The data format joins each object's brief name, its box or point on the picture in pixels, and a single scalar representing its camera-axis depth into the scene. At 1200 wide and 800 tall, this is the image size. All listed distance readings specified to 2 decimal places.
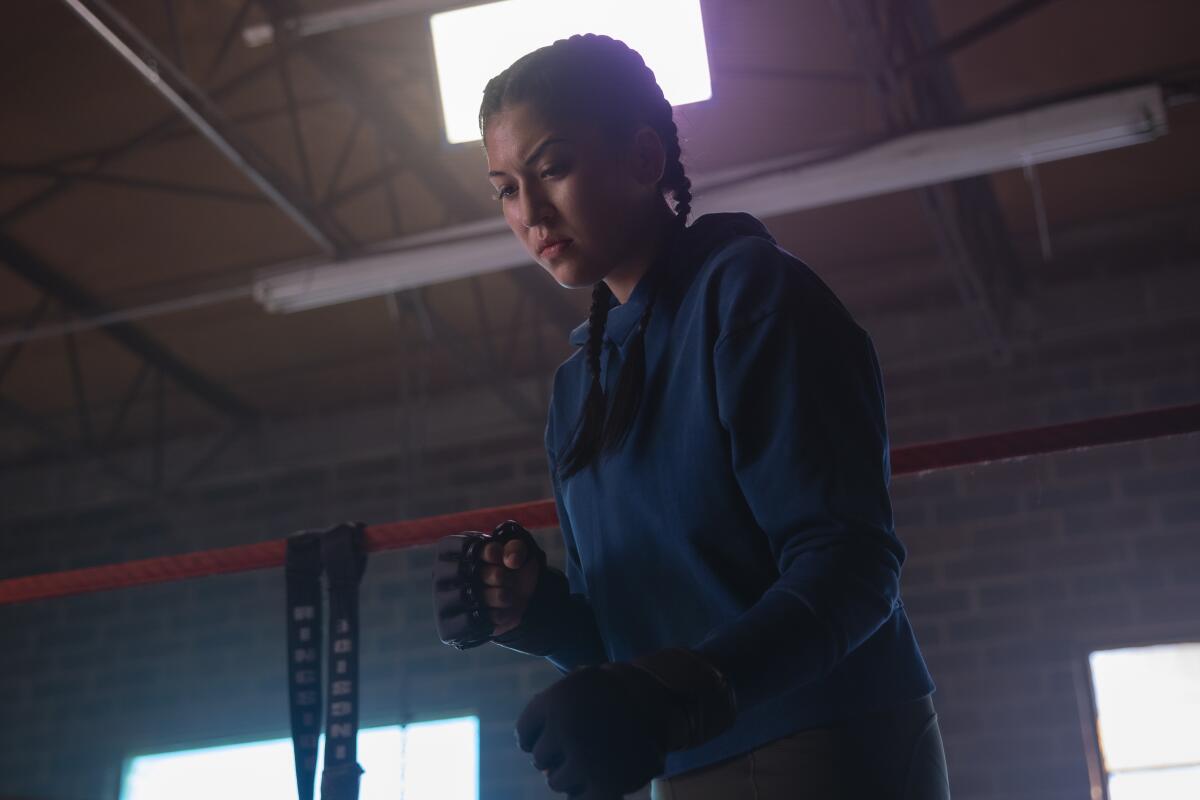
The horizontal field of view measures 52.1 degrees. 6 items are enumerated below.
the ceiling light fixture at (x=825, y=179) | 3.69
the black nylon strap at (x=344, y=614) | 1.54
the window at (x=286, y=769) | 6.10
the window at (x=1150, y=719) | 4.89
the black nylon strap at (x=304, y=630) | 1.58
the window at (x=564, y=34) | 3.90
